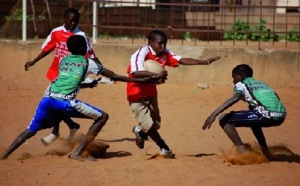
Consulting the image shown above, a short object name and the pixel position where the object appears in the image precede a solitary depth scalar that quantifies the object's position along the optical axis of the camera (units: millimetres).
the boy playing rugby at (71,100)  15156
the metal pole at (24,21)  28750
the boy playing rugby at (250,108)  15570
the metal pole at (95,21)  28625
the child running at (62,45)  17547
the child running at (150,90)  15925
